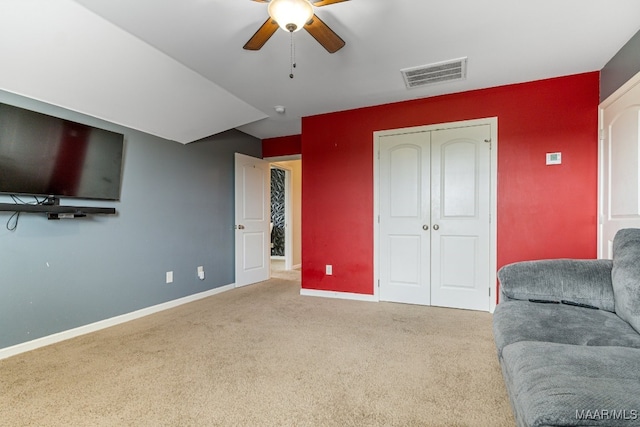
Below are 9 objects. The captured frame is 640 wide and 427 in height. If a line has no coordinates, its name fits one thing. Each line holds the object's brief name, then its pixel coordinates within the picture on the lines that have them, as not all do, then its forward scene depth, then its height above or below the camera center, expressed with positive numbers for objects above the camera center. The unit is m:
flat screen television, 2.20 +0.45
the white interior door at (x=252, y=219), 4.55 -0.11
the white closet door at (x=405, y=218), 3.47 -0.08
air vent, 2.69 +1.28
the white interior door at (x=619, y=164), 2.23 +0.37
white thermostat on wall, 2.93 +0.50
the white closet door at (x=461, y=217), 3.21 -0.06
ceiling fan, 1.50 +1.02
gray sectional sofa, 0.85 -0.53
